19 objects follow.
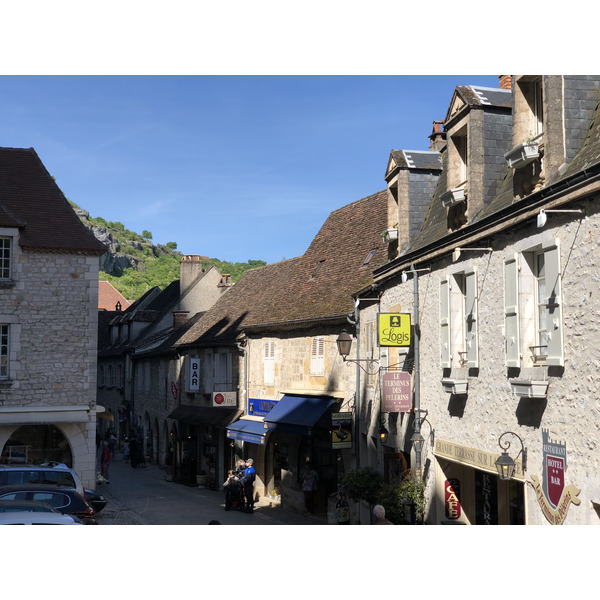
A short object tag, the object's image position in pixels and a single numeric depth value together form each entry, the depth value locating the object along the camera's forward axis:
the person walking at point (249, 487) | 20.06
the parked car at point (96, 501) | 18.19
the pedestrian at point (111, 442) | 31.67
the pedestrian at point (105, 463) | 25.36
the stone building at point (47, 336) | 19.97
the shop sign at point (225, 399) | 24.08
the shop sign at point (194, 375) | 28.14
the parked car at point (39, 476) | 14.19
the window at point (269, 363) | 22.23
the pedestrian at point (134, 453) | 32.50
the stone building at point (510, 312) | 7.83
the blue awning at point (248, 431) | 20.62
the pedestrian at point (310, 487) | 19.06
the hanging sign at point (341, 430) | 16.95
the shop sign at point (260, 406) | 21.84
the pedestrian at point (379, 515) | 9.77
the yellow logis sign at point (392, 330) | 13.14
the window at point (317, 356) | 19.33
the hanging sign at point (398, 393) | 12.93
